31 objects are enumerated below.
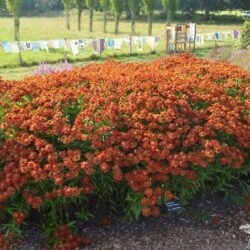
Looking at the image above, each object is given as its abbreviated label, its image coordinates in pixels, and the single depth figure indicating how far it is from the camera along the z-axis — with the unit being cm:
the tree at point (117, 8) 3509
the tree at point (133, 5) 3331
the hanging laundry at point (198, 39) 2660
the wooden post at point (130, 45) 2309
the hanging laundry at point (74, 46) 2106
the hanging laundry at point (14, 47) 1920
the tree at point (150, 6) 3275
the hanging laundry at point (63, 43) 2047
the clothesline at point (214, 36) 2606
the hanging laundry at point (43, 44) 1947
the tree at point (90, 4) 3844
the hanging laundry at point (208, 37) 2888
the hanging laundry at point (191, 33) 2491
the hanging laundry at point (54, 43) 1991
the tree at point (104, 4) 3876
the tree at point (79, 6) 4176
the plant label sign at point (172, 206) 473
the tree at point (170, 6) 3375
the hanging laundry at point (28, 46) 1931
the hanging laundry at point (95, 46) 2150
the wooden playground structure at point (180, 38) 2419
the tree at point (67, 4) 4169
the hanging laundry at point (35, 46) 1944
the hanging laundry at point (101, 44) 2137
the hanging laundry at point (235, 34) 2575
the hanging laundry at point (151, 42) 2388
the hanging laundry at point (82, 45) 2161
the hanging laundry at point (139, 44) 2367
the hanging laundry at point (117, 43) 2230
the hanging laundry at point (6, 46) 1897
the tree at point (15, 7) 2396
